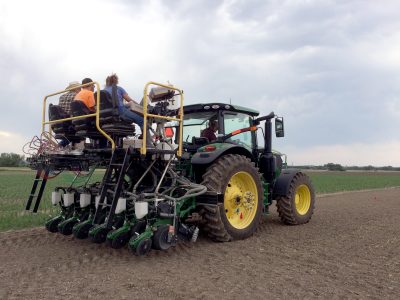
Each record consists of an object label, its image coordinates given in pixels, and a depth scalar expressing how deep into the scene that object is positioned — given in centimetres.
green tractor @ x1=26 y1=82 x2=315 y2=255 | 532
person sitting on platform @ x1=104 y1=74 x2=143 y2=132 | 545
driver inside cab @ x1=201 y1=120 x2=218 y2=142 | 730
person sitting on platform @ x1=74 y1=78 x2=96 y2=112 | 576
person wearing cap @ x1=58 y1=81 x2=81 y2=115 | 626
